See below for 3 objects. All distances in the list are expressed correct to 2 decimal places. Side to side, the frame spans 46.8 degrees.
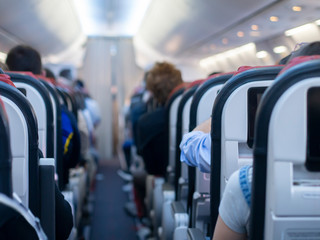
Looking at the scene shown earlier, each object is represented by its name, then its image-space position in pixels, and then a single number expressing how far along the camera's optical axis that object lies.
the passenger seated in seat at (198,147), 1.84
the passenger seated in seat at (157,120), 3.54
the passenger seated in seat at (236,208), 1.30
